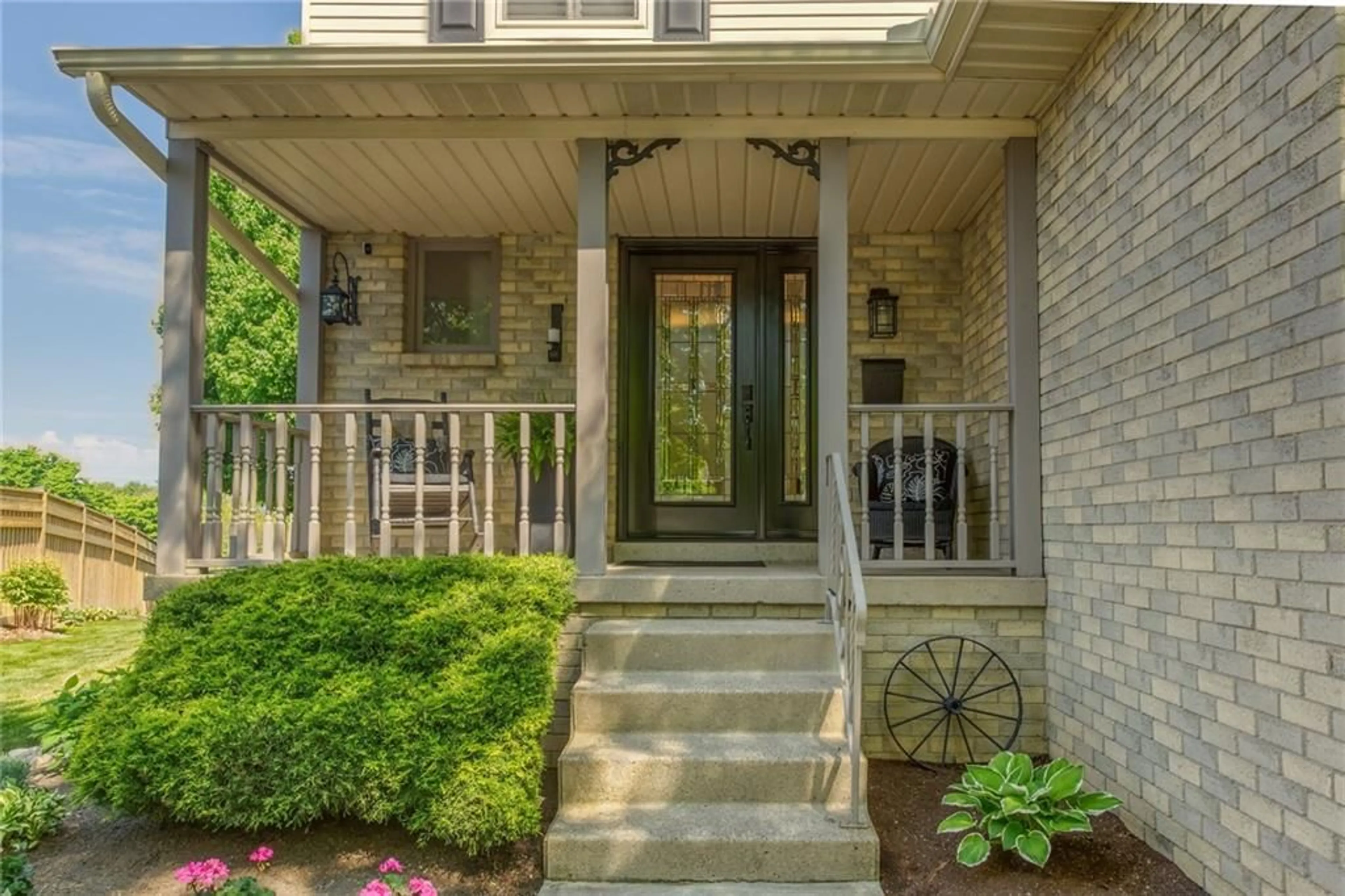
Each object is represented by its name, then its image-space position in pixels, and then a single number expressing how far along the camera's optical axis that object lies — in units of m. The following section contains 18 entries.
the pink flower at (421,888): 2.48
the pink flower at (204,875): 2.59
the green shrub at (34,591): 7.58
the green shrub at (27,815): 3.19
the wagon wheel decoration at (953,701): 4.12
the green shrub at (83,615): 8.12
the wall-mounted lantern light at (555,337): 5.92
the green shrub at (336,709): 2.94
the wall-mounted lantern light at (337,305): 5.64
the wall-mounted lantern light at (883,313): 5.84
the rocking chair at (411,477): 4.73
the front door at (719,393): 5.89
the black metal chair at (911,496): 4.88
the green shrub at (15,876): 2.60
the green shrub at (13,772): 3.55
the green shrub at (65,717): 3.79
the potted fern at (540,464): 5.01
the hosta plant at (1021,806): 2.89
